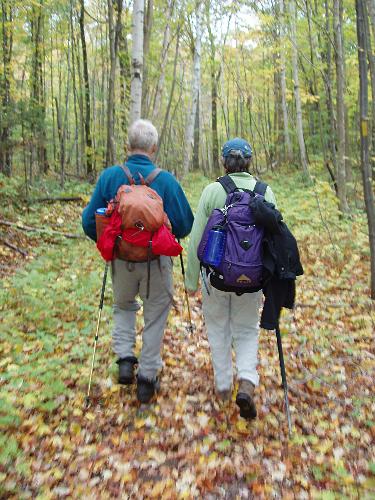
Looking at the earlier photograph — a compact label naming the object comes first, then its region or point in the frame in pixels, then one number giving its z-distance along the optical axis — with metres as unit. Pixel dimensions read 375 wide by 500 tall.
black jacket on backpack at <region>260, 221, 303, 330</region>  3.17
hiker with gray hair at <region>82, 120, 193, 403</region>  3.50
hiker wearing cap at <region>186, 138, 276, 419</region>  3.42
